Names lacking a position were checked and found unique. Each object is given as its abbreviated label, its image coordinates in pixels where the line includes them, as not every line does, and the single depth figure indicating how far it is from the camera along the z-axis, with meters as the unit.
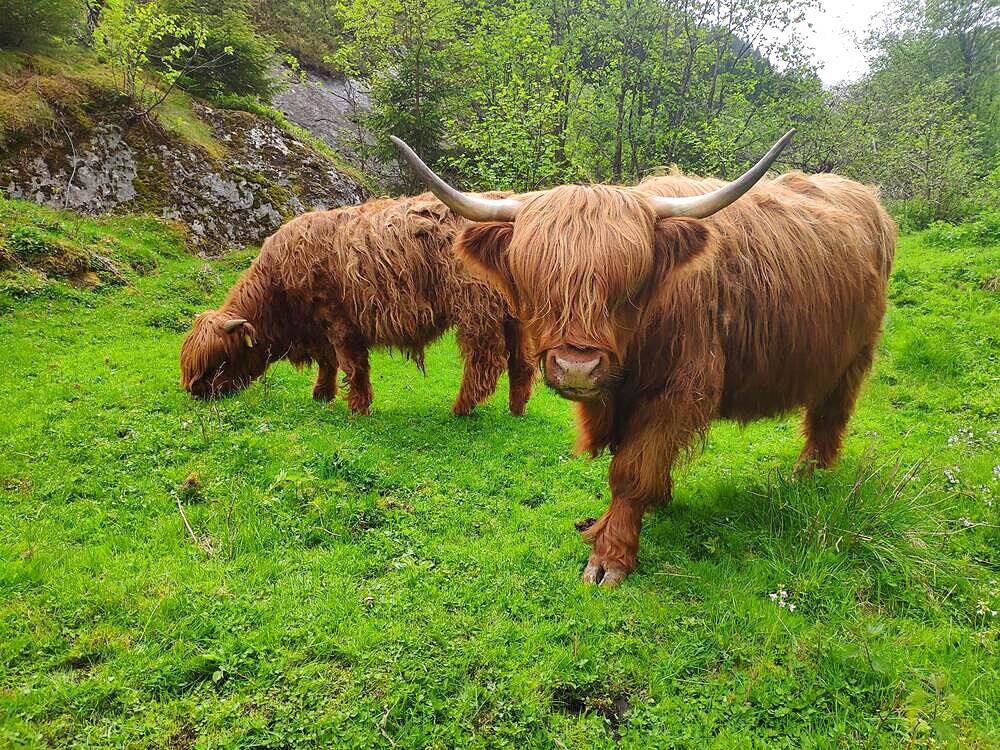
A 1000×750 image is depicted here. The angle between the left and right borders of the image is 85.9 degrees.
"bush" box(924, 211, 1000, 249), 11.16
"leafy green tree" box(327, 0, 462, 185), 13.76
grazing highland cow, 6.07
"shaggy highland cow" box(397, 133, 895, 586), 2.60
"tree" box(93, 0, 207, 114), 10.60
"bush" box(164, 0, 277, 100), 13.07
